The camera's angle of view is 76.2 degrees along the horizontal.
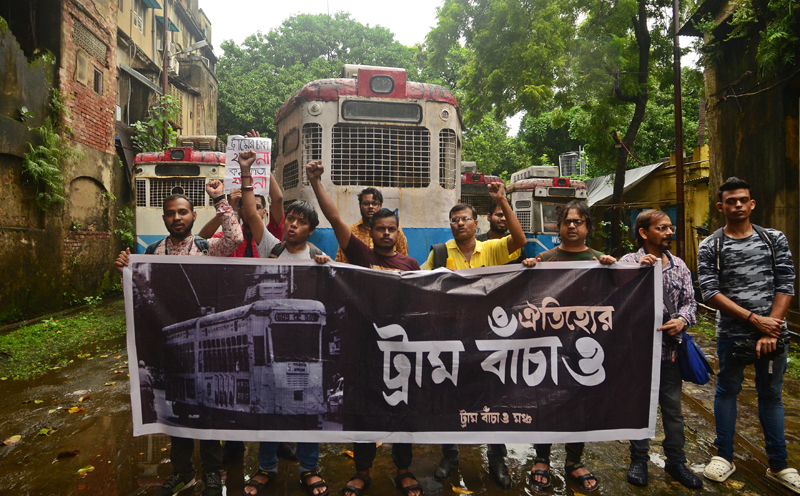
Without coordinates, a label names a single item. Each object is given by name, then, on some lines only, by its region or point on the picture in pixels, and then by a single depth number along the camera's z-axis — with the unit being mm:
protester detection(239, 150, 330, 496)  3215
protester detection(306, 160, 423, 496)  3533
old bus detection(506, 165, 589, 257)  13734
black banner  3193
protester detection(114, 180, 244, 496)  3180
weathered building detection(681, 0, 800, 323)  7250
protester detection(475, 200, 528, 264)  5039
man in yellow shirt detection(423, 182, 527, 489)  3533
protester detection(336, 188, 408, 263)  4391
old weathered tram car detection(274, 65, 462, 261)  6391
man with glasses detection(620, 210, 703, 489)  3326
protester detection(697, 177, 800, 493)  3283
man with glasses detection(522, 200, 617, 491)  3320
